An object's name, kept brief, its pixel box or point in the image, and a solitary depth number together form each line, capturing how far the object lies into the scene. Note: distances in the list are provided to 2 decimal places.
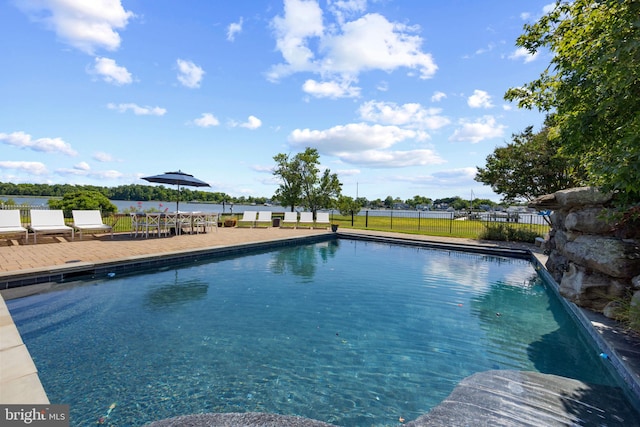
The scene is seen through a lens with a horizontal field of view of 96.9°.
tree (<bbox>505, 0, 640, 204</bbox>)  2.55
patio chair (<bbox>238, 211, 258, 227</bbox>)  16.97
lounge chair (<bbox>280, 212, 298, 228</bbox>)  18.15
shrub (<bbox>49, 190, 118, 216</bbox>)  15.65
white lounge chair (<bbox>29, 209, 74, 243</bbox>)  8.59
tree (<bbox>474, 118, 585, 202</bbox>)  12.59
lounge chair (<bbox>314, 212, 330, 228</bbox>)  18.05
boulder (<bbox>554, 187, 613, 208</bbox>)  4.92
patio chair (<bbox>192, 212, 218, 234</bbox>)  12.45
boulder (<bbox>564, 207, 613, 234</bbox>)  4.84
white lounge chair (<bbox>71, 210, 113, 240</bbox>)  9.73
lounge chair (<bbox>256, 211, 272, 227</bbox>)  17.38
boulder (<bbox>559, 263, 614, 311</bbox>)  4.50
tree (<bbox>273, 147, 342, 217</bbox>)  26.56
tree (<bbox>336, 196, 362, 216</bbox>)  28.16
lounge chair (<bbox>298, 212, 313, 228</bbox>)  17.89
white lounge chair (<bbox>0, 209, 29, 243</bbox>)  8.07
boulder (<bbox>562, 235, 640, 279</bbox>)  4.18
